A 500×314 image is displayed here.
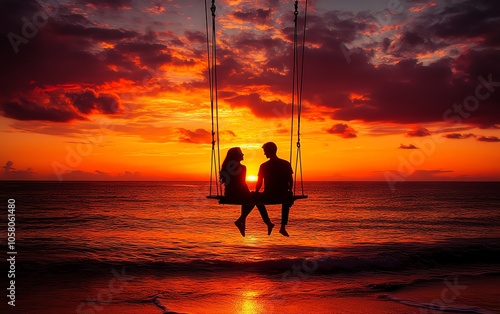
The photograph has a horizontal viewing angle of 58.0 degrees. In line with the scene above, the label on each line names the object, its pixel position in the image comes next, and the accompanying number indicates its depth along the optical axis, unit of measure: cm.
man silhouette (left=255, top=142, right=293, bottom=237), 1069
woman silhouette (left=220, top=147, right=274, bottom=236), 1062
